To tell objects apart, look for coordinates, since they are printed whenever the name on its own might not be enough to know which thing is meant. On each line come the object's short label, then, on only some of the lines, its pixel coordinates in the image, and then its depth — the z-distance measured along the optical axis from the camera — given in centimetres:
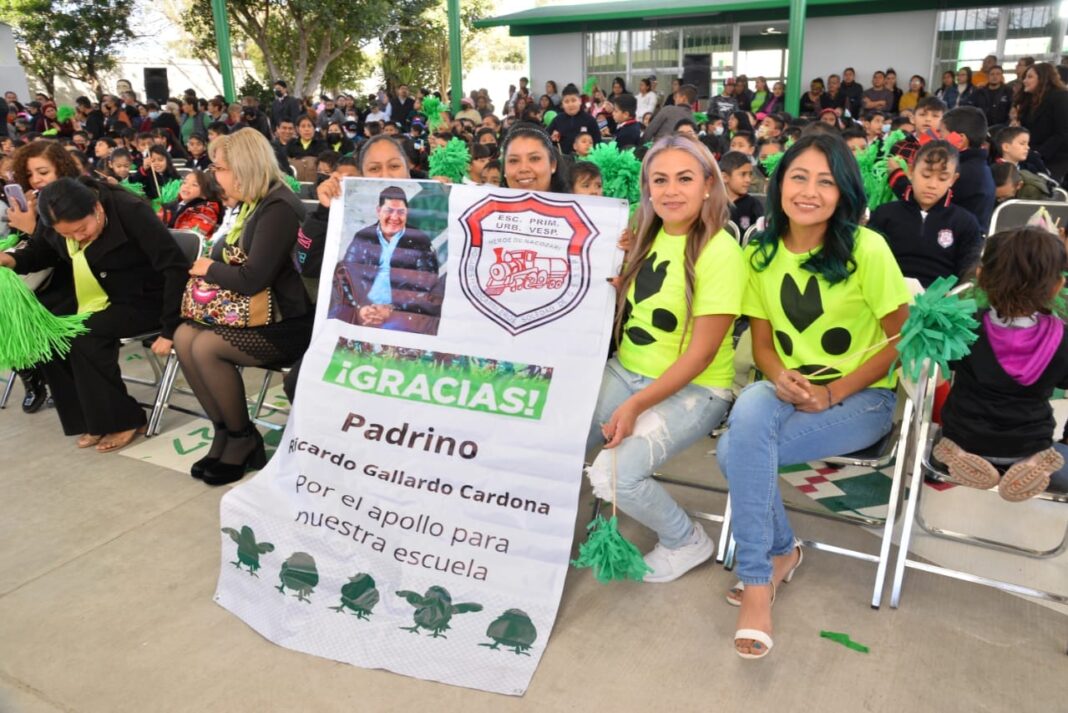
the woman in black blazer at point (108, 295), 379
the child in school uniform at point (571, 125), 898
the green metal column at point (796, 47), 1230
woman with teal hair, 235
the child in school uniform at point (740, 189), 466
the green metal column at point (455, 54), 1372
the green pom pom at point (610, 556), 239
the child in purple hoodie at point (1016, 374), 227
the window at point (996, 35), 1461
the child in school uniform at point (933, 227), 341
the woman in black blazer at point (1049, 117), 633
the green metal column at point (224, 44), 1495
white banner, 237
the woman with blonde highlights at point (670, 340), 248
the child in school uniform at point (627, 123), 827
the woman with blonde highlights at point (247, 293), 341
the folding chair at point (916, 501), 242
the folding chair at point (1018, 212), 362
